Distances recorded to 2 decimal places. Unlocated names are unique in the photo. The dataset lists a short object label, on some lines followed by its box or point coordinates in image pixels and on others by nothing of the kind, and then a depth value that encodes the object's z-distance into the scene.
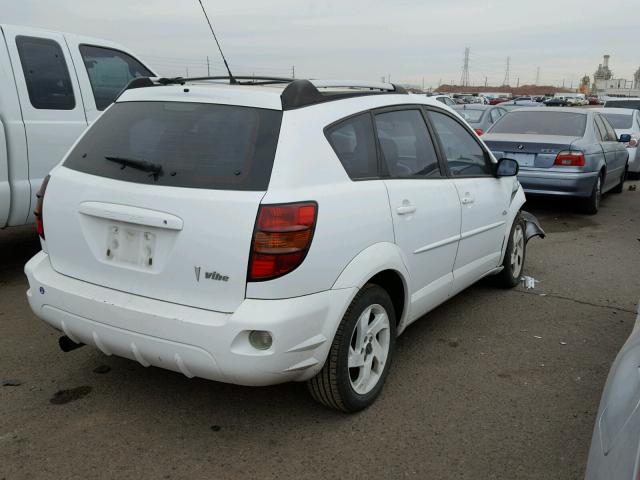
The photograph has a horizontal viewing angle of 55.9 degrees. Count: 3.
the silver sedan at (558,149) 8.22
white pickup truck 4.88
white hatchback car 2.56
